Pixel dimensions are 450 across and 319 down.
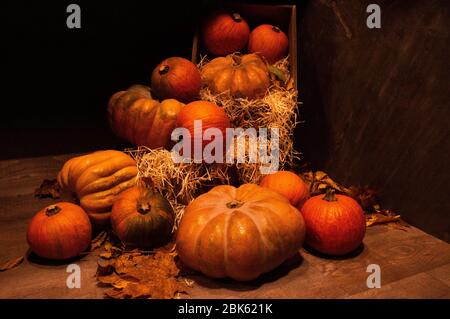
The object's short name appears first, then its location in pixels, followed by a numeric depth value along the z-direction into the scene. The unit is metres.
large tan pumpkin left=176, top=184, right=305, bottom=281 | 2.06
